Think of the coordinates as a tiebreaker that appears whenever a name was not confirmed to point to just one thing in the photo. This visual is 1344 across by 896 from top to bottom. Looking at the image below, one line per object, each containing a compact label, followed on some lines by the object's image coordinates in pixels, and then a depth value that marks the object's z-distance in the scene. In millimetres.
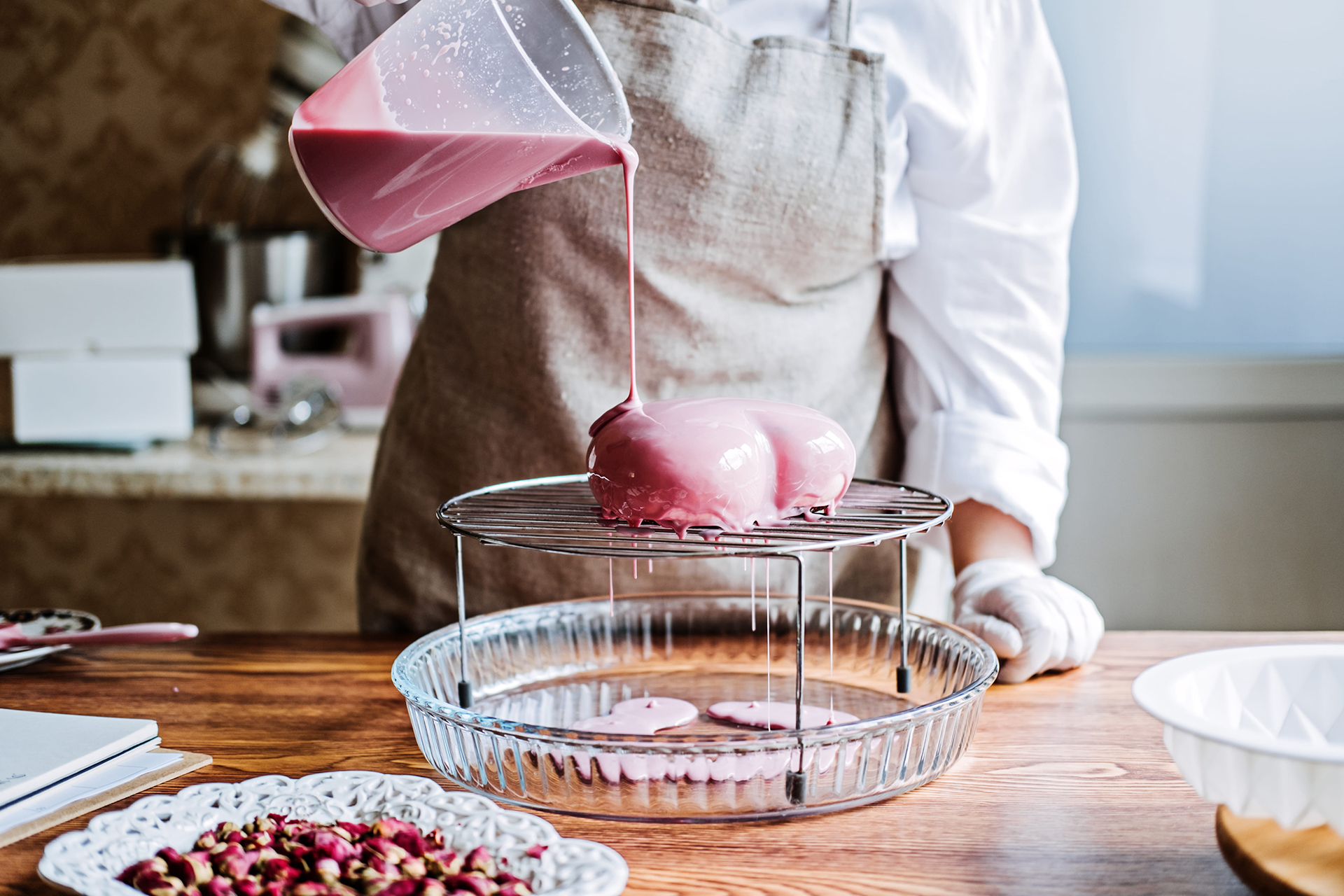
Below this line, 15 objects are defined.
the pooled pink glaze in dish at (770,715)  750
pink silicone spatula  899
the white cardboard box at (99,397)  1837
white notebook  656
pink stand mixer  2020
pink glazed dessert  698
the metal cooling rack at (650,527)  638
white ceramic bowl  511
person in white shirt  1020
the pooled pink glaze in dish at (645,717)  759
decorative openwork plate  539
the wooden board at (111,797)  626
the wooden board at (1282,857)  518
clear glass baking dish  638
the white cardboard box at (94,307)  1816
